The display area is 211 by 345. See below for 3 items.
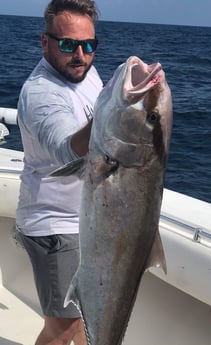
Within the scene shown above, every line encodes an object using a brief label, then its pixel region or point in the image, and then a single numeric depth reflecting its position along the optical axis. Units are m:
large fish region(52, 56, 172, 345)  1.76
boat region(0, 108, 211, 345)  3.16
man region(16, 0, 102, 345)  2.37
